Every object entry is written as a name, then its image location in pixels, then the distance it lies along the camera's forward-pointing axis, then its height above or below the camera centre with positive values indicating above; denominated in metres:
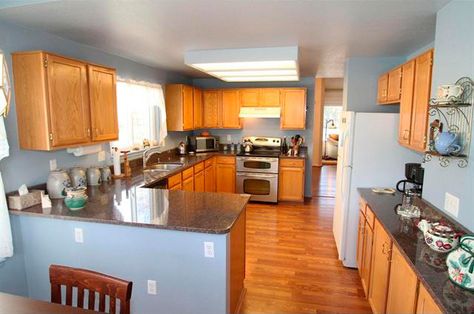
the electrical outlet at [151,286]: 2.17 -1.24
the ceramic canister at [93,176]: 3.09 -0.61
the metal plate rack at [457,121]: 1.71 -0.01
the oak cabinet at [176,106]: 5.00 +0.22
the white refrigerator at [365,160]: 3.02 -0.43
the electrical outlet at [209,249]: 2.02 -0.90
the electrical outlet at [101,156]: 3.42 -0.44
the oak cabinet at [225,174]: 5.64 -1.06
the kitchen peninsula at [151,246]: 2.05 -0.95
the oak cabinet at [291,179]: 5.43 -1.13
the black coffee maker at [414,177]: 2.60 -0.52
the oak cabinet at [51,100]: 2.30 +0.15
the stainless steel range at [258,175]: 5.43 -1.06
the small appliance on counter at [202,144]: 5.74 -0.50
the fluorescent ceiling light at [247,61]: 3.12 +0.64
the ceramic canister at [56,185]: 2.59 -0.59
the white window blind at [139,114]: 3.88 +0.06
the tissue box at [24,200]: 2.30 -0.66
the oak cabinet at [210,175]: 5.22 -1.03
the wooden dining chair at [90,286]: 1.27 -0.76
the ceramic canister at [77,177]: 2.84 -0.57
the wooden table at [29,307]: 1.28 -0.85
